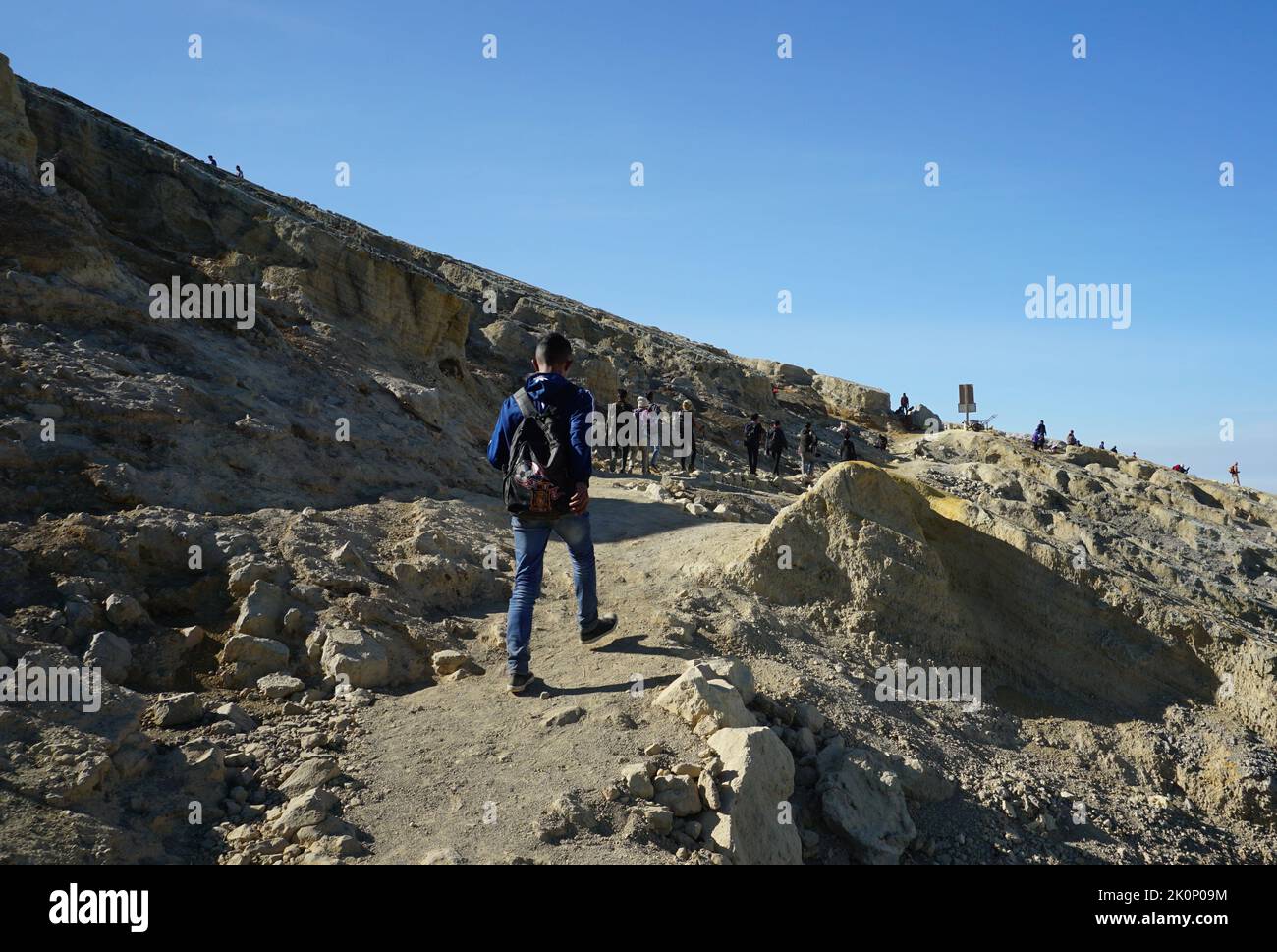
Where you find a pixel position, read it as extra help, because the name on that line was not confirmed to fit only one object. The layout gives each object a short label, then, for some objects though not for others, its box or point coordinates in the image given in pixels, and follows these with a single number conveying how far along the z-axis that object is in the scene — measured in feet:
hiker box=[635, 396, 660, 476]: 49.37
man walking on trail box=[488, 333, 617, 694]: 17.16
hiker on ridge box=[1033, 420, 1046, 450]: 103.40
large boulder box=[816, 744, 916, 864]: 14.61
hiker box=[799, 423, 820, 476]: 67.26
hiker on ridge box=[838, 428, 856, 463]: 69.54
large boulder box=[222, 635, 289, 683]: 17.04
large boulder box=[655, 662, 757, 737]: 15.20
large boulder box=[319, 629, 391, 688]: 17.12
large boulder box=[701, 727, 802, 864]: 13.04
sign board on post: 96.47
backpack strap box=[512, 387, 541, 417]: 17.49
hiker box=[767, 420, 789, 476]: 65.00
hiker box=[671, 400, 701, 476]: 51.55
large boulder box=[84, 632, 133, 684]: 15.76
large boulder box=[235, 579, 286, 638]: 17.93
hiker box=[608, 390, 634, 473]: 49.42
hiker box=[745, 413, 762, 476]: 61.00
